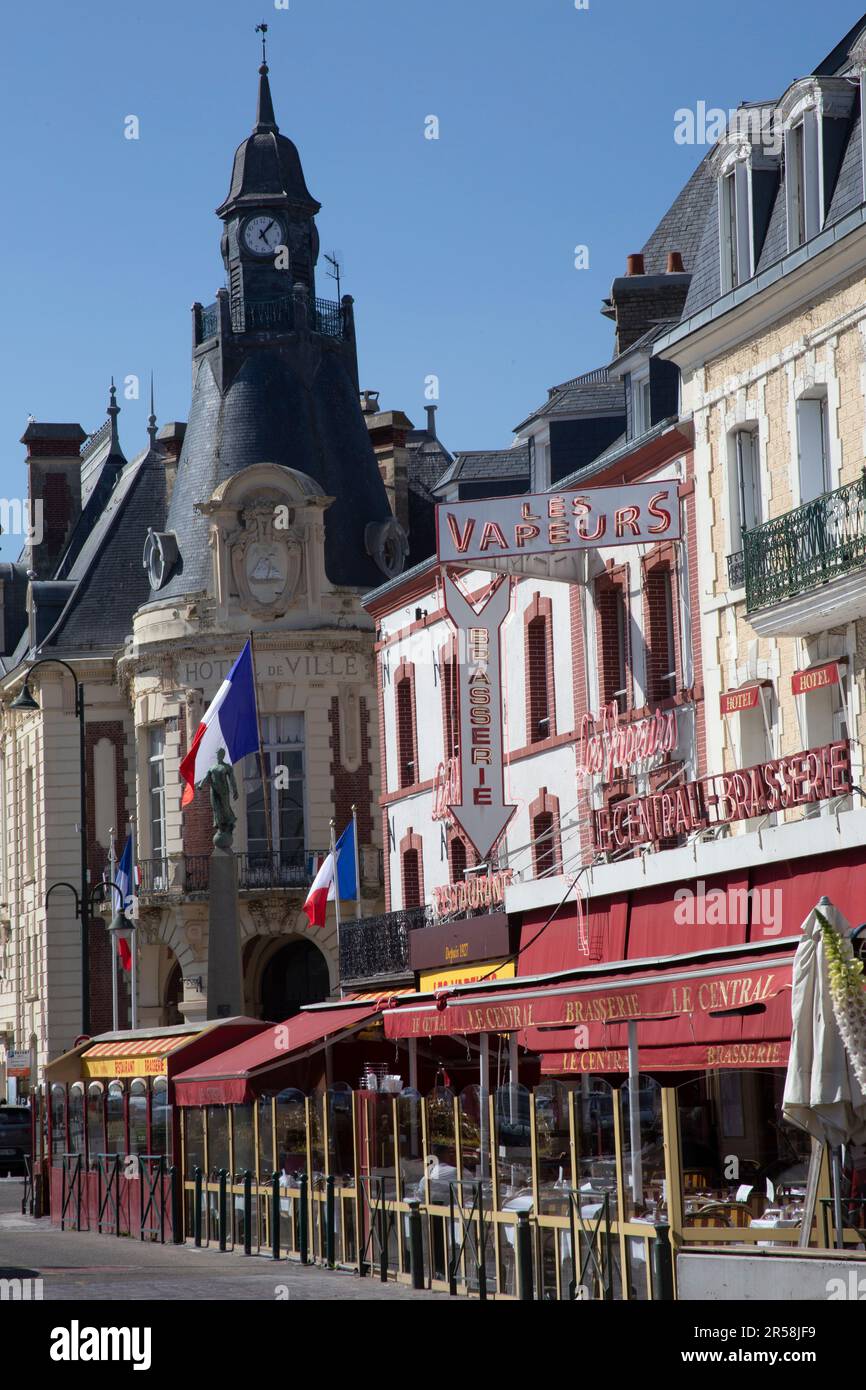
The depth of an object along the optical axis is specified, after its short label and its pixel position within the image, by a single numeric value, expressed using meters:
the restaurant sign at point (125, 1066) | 28.94
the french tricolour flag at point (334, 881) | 39.78
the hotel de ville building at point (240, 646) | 50.72
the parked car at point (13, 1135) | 50.72
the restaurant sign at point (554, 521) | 28.89
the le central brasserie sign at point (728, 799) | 23.36
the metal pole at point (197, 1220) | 27.36
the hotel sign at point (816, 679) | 25.12
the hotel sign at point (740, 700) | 26.97
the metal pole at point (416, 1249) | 20.75
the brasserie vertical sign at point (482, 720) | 32.72
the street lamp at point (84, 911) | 41.22
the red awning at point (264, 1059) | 25.33
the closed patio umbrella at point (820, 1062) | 15.07
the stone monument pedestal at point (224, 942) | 35.78
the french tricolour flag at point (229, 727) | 35.81
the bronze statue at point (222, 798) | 36.06
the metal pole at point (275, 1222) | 24.28
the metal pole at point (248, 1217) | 25.08
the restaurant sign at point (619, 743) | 29.33
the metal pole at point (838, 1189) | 14.25
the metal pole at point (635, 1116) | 17.59
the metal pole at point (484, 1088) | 20.34
